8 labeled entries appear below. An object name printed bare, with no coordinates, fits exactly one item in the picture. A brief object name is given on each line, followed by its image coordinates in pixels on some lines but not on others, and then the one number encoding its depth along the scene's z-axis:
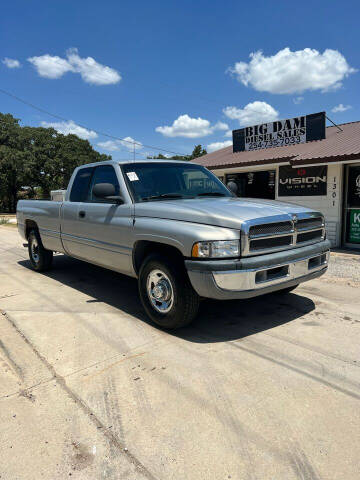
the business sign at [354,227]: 9.68
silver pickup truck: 3.29
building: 9.70
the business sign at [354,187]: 9.67
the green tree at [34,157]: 32.25
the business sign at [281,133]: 11.95
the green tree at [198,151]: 43.41
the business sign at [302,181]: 10.45
